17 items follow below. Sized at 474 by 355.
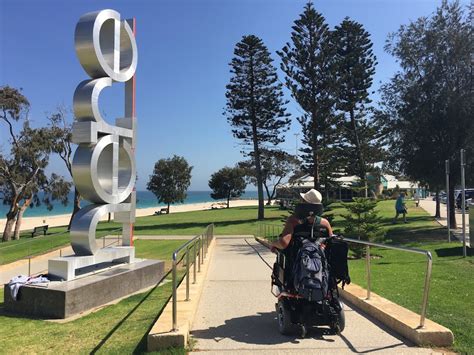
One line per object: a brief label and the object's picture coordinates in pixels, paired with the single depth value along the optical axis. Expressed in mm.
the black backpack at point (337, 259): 4461
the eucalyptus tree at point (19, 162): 26344
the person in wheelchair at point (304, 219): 4484
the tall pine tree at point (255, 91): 35531
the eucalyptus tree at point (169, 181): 55750
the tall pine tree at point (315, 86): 27281
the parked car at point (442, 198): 48294
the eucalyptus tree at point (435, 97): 18938
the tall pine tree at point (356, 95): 31812
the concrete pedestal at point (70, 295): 6914
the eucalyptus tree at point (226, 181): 69688
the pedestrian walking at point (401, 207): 23409
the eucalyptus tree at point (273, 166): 36719
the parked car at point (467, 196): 32688
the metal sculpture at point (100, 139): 8359
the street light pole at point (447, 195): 12734
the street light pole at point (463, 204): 10898
